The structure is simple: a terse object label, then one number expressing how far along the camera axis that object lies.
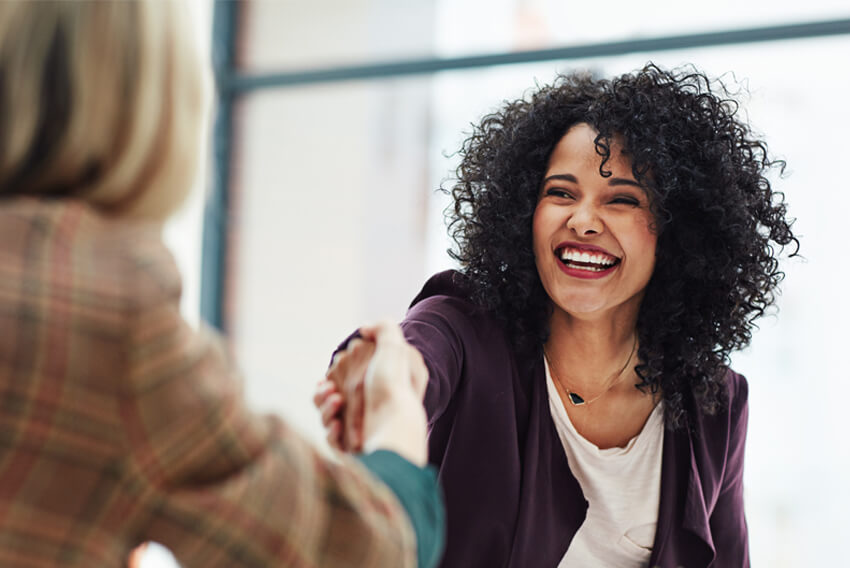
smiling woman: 1.53
